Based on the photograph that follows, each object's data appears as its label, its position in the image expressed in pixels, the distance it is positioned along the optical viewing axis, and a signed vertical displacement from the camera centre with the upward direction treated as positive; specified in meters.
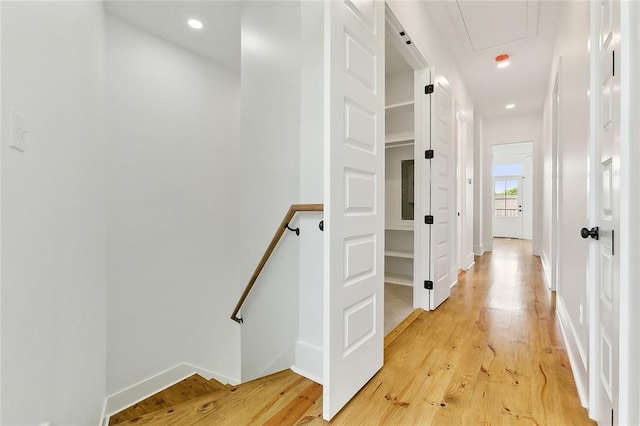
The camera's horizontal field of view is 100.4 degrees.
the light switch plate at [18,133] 0.94 +0.29
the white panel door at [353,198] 1.30 +0.08
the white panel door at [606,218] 0.99 -0.02
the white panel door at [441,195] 2.67 +0.20
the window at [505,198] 9.18 +0.53
